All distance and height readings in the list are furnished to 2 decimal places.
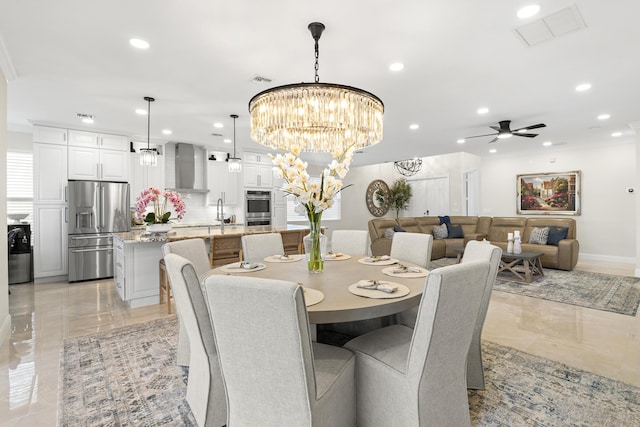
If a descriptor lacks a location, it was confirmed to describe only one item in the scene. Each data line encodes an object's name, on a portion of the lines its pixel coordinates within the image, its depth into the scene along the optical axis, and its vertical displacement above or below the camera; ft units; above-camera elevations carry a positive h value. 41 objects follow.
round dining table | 4.86 -1.41
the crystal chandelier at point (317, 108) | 6.81 +2.29
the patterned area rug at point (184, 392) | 5.84 -3.75
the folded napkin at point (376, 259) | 8.51 -1.27
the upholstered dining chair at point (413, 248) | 9.32 -1.12
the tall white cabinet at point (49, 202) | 15.88 +0.61
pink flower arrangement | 11.80 +0.26
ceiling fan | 15.48 +3.86
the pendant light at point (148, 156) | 13.07 +2.33
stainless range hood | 20.43 +2.90
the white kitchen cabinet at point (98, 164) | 16.72 +2.68
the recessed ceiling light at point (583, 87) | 11.18 +4.39
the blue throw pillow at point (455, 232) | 23.45 -1.56
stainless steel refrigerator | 16.30 -0.52
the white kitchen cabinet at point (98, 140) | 16.71 +3.97
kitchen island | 11.98 -1.69
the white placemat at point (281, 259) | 8.86 -1.31
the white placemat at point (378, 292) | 5.36 -1.41
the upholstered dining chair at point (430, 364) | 4.25 -2.31
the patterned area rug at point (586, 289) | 12.34 -3.56
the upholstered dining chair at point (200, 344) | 4.92 -2.15
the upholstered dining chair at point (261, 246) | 10.21 -1.12
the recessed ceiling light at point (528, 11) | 6.84 +4.35
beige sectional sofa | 18.26 -1.54
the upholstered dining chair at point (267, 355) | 3.76 -1.80
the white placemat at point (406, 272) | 6.83 -1.34
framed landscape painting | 23.01 +1.26
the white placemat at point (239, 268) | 7.35 -1.32
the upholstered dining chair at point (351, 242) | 11.24 -1.09
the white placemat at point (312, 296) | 5.08 -1.41
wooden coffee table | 15.65 -2.95
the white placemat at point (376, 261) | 8.29 -1.30
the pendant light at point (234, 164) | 15.52 +2.35
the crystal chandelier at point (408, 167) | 32.58 +4.63
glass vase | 7.22 -0.86
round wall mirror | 32.63 +1.39
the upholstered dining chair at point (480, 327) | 6.36 -2.36
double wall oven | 22.34 +0.38
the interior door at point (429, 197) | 30.94 +1.41
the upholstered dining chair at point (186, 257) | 7.42 -1.21
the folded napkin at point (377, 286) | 5.54 -1.34
